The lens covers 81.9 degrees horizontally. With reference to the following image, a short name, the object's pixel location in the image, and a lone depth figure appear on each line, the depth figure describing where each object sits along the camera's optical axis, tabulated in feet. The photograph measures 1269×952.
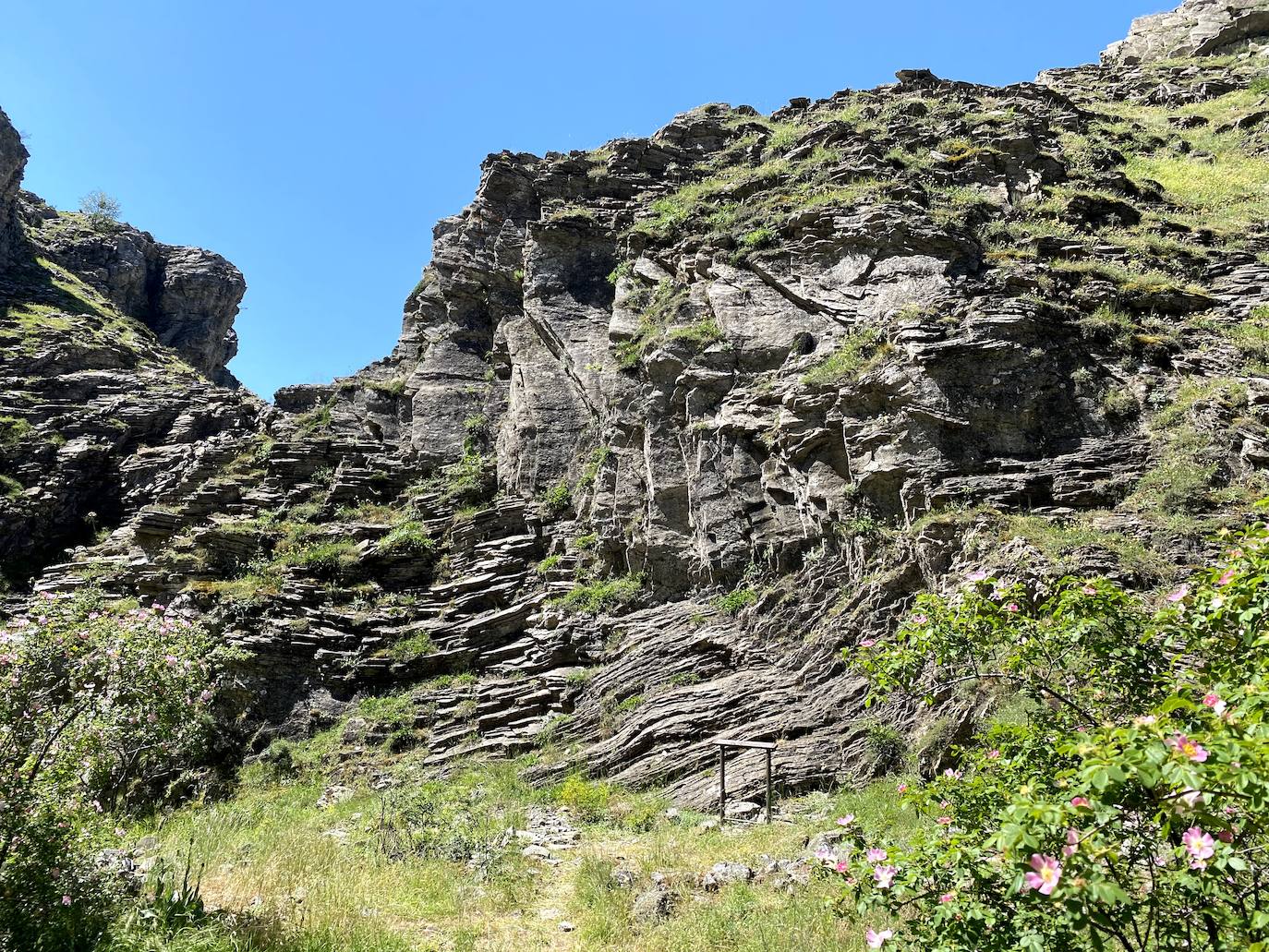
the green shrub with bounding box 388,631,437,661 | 67.36
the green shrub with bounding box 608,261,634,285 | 83.30
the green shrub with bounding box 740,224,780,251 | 69.67
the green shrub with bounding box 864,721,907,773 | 38.52
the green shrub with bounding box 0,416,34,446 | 105.70
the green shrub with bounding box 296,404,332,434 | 96.22
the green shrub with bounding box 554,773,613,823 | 42.50
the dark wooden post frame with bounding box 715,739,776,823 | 38.63
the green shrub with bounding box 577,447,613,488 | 70.13
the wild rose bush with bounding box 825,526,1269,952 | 8.29
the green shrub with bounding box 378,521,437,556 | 76.89
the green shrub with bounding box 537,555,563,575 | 67.41
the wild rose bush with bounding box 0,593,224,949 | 19.54
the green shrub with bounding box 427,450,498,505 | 80.23
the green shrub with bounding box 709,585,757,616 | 52.06
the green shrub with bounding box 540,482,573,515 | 72.69
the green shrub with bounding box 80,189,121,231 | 197.20
